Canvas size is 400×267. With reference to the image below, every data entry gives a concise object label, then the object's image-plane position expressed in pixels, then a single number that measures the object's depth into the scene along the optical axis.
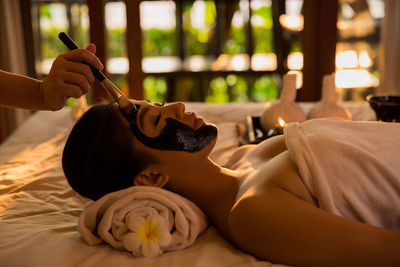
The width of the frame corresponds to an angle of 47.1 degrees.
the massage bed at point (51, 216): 1.03
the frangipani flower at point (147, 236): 1.04
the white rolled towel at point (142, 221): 1.05
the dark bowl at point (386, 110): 1.69
